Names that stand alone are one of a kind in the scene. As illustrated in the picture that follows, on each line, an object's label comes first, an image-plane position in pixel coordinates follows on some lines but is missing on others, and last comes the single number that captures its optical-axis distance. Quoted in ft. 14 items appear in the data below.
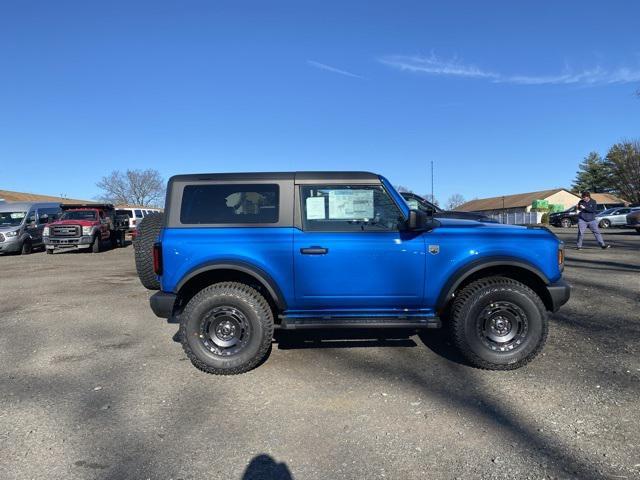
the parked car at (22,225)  55.11
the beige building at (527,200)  216.33
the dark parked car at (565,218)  112.27
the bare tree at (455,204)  377.30
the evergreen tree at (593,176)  243.19
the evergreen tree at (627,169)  189.06
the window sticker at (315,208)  13.82
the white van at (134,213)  89.93
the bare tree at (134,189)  266.36
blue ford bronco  13.25
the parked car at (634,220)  72.08
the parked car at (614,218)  98.99
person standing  39.91
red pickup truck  55.06
